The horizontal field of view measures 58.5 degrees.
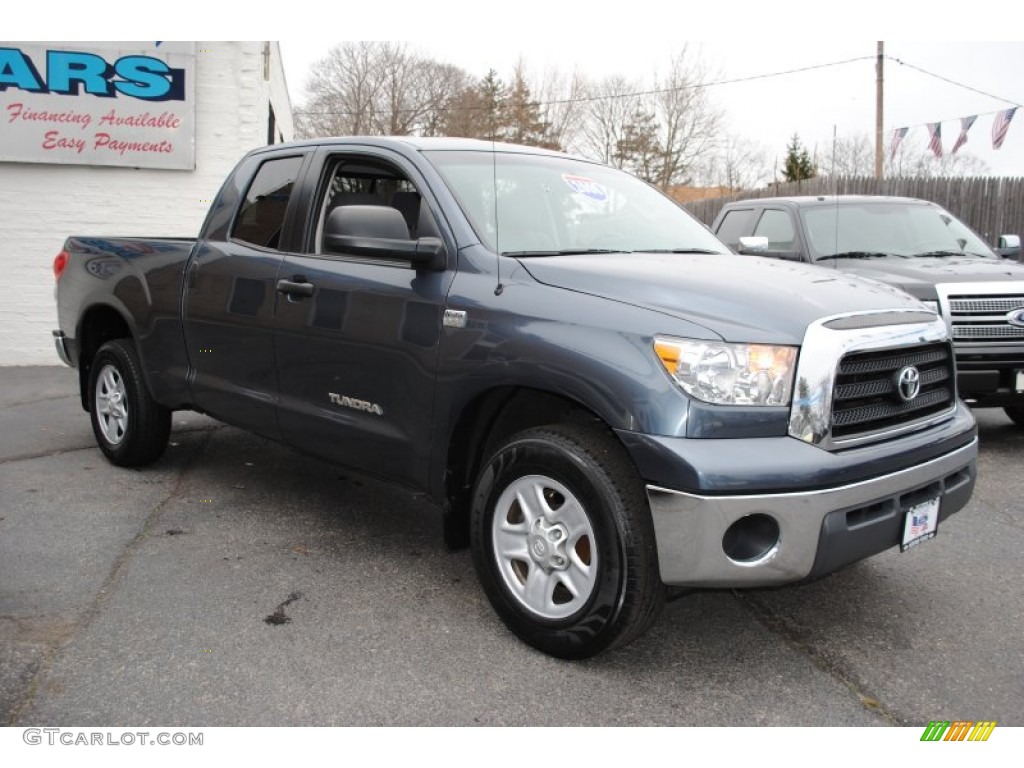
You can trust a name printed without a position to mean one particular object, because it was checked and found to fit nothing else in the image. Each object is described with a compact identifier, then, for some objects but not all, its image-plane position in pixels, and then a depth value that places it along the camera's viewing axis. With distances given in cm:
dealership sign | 977
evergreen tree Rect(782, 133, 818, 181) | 3900
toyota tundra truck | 286
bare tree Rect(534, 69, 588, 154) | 2578
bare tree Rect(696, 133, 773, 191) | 3453
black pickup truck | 618
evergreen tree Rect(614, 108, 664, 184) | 3161
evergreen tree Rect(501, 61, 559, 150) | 2186
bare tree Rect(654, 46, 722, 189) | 3153
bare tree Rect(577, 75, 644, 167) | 2977
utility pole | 2131
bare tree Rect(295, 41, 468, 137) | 2464
